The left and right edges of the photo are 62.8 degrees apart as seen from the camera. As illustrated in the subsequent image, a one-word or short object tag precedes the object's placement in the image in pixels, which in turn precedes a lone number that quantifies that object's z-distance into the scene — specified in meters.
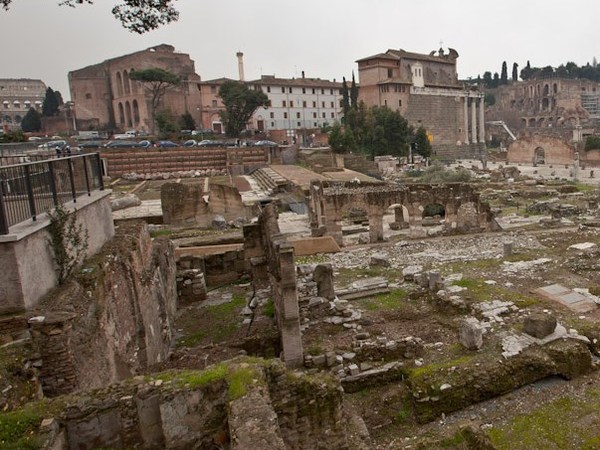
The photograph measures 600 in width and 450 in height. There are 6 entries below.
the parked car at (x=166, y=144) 45.71
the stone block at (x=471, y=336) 9.01
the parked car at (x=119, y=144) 43.81
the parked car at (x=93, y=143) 45.47
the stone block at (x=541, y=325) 9.03
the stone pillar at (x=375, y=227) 20.09
